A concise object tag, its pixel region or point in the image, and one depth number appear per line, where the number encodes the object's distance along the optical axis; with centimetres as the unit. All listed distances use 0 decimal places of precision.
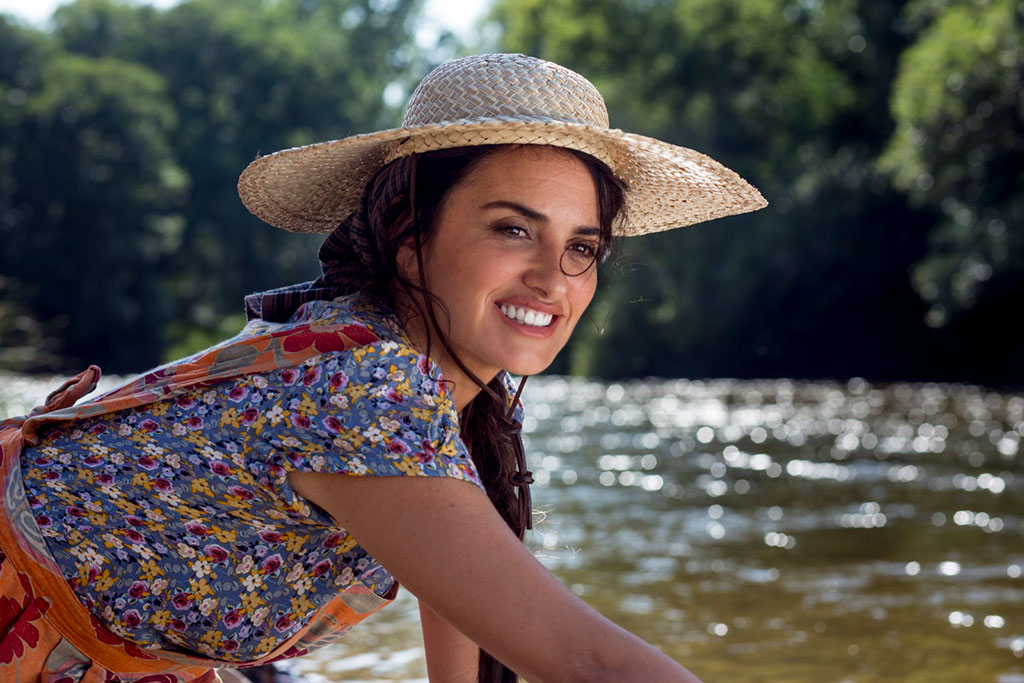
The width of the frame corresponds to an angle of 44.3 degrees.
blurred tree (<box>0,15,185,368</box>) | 3241
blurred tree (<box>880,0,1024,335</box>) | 2089
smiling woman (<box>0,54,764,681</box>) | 154
